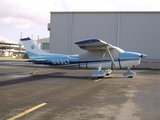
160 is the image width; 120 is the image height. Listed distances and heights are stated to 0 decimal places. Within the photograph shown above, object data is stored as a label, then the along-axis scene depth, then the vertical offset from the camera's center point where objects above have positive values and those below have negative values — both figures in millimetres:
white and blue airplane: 15812 -208
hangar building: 31250 +3513
